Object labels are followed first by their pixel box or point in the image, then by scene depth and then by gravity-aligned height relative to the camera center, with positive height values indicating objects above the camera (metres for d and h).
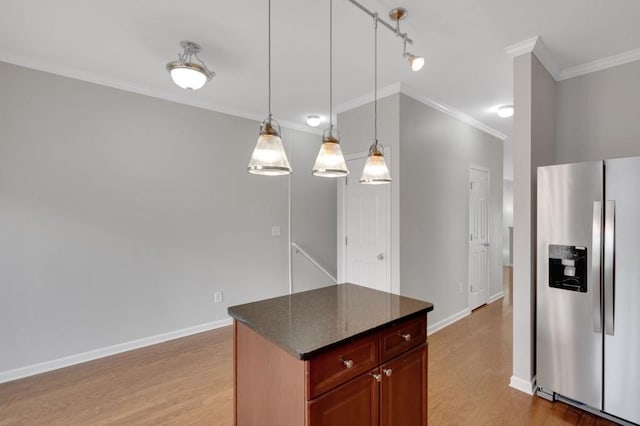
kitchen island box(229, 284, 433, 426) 1.22 -0.68
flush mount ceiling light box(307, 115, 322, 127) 4.25 +1.32
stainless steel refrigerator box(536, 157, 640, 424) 1.95 -0.50
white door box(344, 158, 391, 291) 3.36 -0.23
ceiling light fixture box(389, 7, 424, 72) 2.03 +1.31
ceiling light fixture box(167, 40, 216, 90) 2.34 +1.12
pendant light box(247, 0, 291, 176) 1.38 +0.27
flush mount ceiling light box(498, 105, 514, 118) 3.75 +1.29
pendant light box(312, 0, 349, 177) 1.61 +0.29
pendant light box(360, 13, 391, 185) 1.88 +0.27
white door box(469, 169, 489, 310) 4.34 -0.37
